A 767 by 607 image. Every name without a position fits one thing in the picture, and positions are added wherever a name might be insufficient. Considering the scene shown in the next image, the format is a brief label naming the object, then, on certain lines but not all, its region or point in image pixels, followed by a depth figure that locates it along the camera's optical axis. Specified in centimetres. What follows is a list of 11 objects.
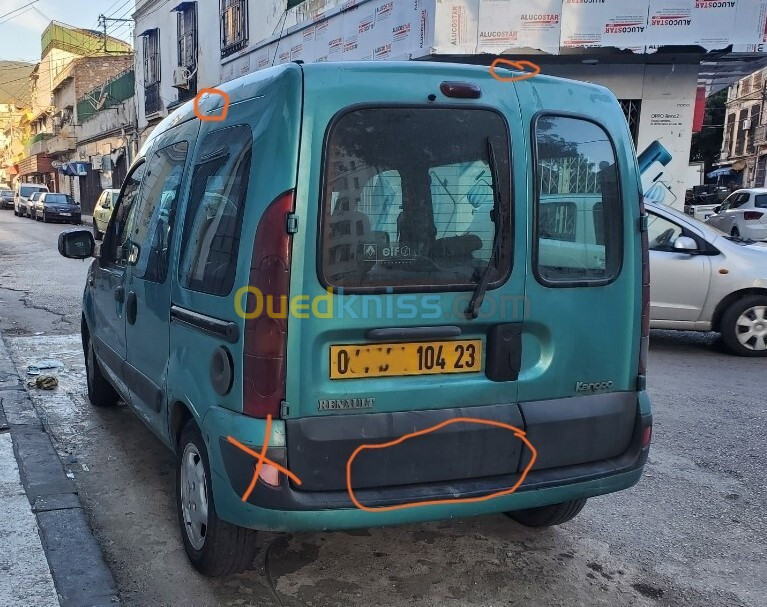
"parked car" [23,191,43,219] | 3376
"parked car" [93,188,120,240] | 2189
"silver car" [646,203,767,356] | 704
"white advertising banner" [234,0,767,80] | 1184
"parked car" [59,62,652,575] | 242
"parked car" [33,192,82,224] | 3128
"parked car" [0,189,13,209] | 4659
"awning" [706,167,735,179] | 4481
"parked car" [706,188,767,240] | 1805
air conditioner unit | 2366
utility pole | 3152
